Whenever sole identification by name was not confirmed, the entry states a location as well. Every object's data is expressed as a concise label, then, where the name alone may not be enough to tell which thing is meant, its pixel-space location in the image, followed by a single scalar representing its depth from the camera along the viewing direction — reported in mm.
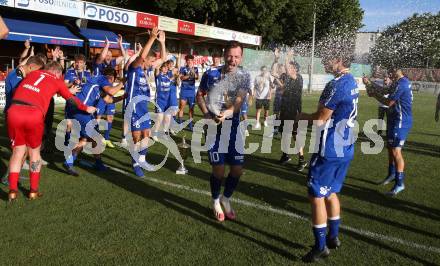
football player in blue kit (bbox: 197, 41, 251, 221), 5043
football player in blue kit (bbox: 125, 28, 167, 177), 7359
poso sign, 23062
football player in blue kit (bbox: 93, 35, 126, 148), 8188
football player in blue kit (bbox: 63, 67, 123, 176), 7340
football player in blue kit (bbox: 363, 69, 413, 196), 6730
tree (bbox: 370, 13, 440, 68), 32844
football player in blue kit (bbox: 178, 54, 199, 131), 13227
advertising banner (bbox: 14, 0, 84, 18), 20406
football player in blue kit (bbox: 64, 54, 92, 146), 8482
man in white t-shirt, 14195
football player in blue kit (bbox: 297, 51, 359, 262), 4121
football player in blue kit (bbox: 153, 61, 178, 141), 11539
